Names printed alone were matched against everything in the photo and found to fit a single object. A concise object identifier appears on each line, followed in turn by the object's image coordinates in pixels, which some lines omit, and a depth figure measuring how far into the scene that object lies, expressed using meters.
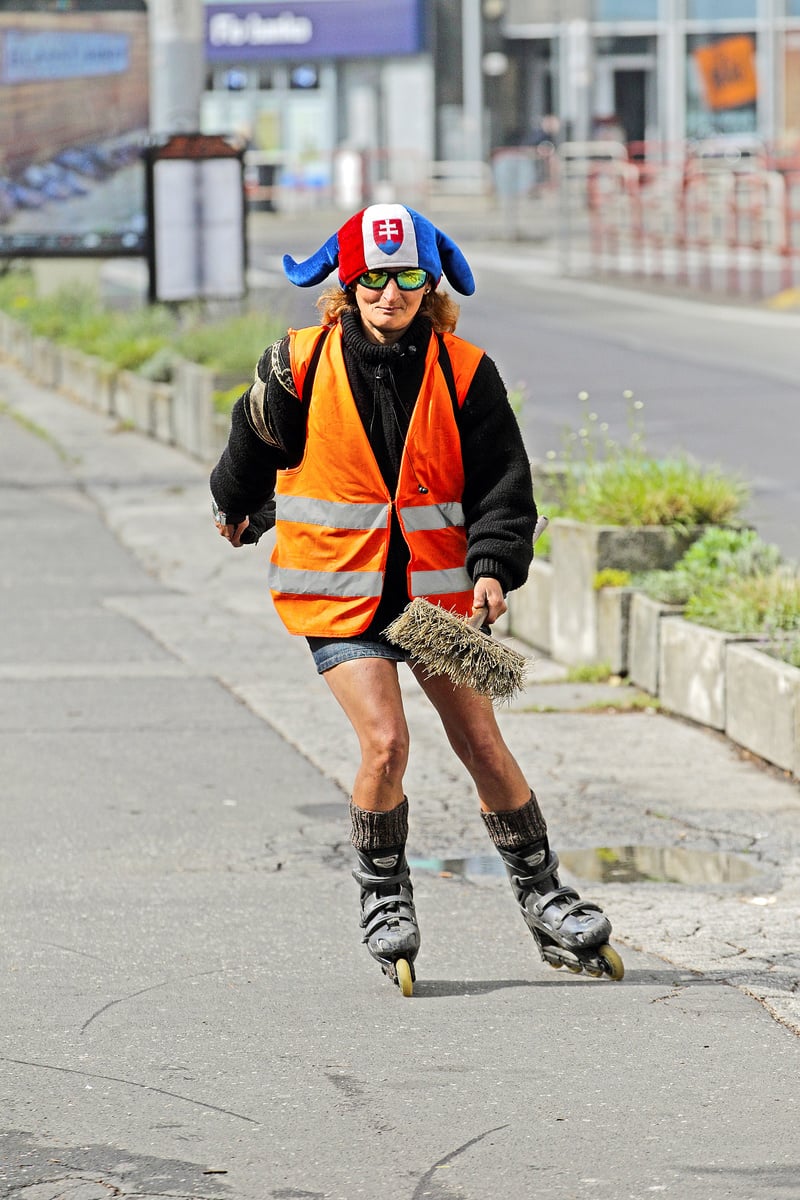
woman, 9.52
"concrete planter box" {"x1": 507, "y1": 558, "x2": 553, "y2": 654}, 18.05
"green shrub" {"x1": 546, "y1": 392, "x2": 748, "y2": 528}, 17.28
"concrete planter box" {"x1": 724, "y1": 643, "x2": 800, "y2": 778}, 13.75
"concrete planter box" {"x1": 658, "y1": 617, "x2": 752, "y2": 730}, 14.90
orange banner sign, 99.62
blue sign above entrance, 101.27
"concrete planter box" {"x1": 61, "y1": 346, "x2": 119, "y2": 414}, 34.75
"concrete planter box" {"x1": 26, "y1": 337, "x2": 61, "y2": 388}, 39.09
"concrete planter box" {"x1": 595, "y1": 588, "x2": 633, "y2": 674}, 16.56
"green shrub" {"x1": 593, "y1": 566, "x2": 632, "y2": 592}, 16.83
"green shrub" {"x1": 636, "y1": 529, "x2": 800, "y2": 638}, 15.32
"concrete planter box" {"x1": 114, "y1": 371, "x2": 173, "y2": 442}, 31.62
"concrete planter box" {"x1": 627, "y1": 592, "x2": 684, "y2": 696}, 15.95
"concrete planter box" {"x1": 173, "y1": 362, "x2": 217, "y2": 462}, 29.12
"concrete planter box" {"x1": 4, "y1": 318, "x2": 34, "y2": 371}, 42.28
